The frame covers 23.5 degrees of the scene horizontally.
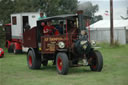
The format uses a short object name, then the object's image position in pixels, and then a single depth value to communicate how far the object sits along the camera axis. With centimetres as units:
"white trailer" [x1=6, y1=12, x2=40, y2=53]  2131
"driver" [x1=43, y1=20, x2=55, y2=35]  1217
